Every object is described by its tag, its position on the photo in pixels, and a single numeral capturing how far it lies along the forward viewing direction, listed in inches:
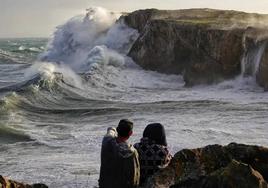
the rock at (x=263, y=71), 1827.4
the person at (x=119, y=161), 432.8
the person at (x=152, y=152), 470.5
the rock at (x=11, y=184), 425.0
